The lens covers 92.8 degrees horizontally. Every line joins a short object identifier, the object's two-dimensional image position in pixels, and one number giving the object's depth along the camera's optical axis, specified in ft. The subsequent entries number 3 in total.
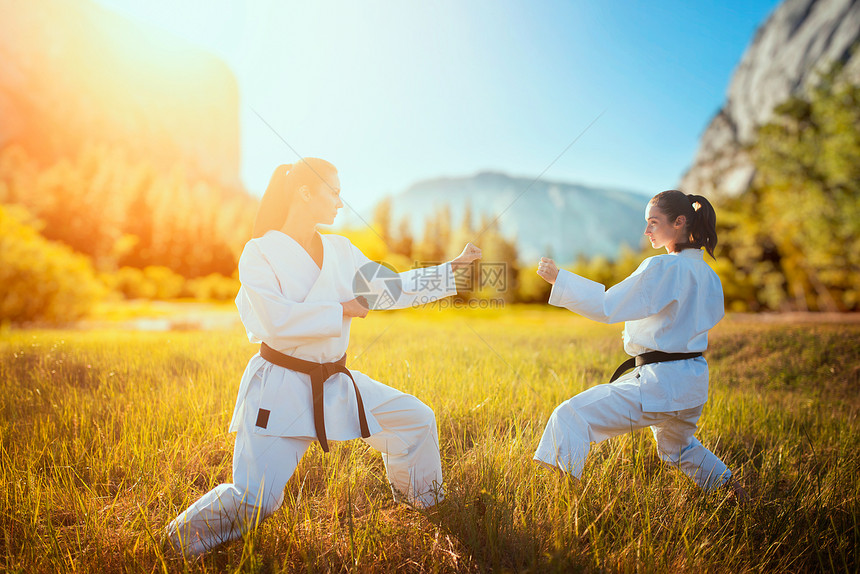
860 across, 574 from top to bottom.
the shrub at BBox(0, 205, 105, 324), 36.42
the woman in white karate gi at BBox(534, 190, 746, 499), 7.72
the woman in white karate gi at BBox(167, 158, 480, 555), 6.48
